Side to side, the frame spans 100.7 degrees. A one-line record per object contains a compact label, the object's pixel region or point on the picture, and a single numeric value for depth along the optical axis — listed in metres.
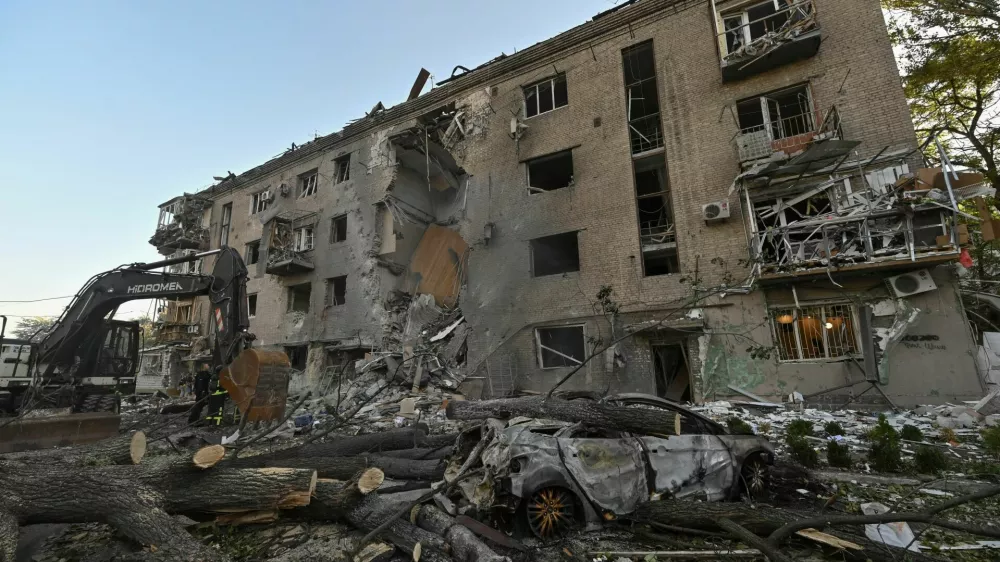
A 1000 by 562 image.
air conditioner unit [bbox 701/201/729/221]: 11.01
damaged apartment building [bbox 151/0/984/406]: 9.43
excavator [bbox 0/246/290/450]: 8.59
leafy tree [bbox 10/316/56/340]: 38.11
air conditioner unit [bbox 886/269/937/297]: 9.05
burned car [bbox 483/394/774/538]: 4.19
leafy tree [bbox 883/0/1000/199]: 12.78
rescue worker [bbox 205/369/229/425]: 9.15
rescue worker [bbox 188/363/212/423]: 10.72
